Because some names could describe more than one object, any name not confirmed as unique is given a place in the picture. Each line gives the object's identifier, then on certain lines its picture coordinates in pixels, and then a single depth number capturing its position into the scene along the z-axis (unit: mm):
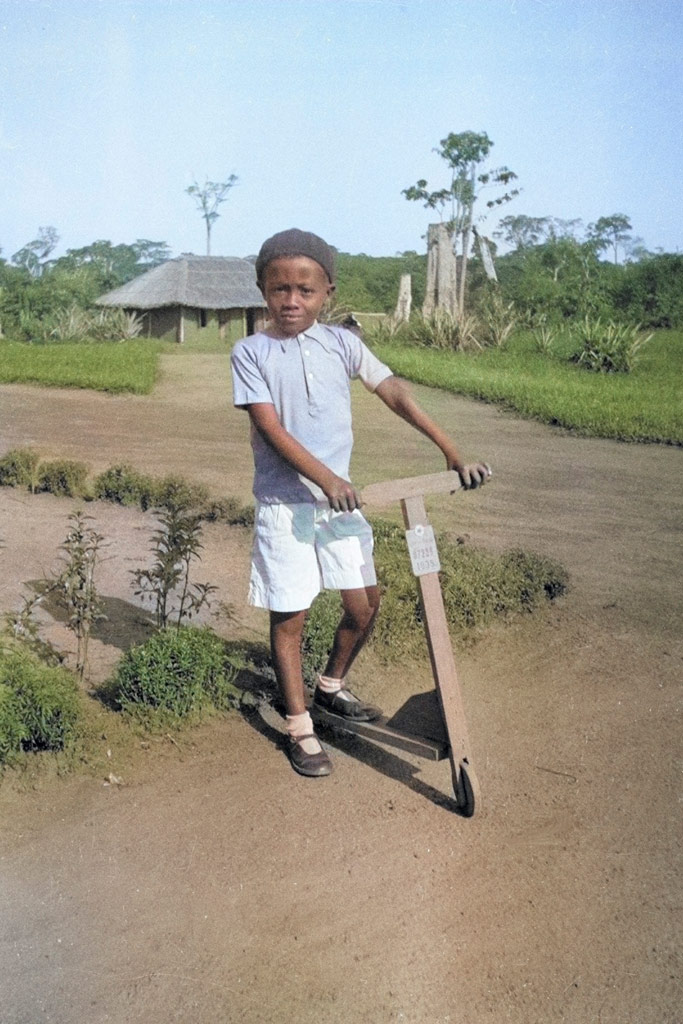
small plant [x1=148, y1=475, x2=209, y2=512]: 6121
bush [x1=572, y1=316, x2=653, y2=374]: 7602
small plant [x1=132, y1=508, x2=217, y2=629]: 4004
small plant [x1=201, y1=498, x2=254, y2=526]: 6039
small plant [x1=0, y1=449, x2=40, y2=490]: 6488
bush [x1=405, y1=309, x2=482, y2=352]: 10172
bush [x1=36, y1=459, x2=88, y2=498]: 6438
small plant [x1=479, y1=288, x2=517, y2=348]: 9789
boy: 3174
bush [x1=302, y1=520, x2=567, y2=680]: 4414
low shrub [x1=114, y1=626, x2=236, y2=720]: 3760
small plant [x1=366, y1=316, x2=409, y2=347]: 10242
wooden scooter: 3094
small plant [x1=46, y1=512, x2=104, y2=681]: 3961
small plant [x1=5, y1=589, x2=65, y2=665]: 3779
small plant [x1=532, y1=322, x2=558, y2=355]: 8896
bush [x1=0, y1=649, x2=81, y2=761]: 3396
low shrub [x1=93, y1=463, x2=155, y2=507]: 6410
